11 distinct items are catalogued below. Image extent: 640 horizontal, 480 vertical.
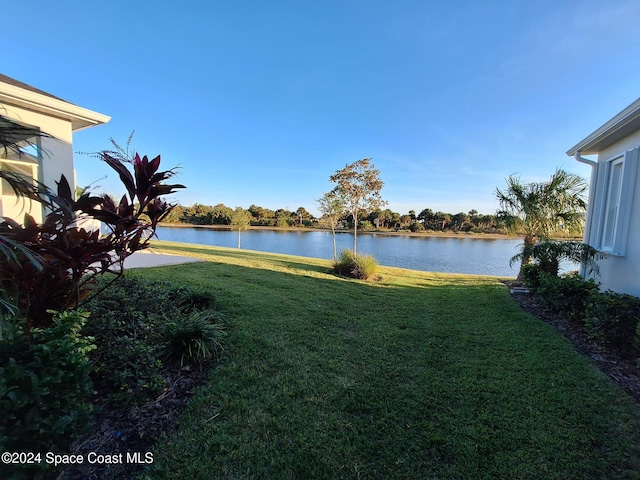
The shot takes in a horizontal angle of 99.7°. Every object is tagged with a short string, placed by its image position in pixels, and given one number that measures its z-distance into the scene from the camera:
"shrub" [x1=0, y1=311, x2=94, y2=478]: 1.28
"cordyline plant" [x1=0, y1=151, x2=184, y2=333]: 2.08
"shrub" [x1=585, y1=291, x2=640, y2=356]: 3.17
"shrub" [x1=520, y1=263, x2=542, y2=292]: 6.09
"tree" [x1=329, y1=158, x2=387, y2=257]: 12.94
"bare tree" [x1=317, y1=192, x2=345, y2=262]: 13.64
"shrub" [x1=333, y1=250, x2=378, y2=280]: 8.84
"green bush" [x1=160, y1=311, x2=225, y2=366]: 2.71
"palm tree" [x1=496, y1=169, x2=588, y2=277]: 7.77
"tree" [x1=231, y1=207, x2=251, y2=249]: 22.77
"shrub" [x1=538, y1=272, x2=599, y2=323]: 4.21
